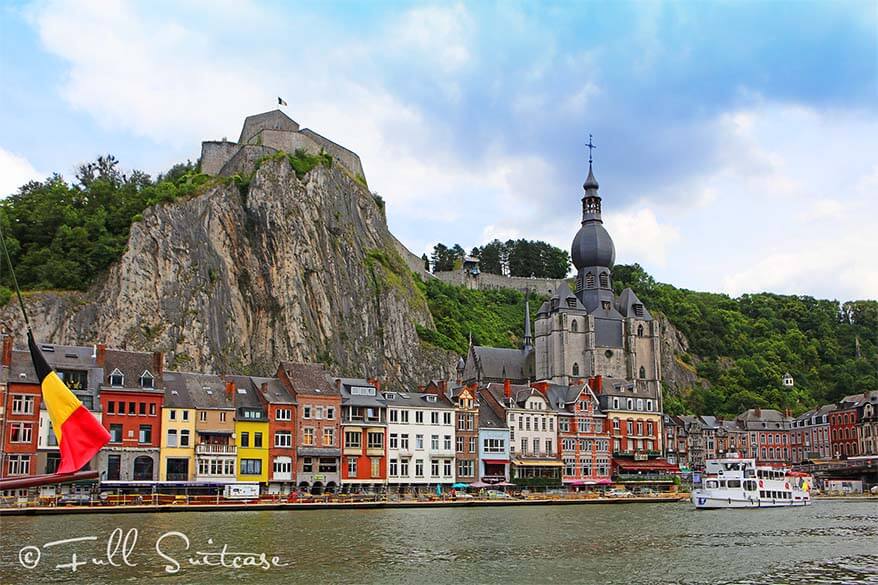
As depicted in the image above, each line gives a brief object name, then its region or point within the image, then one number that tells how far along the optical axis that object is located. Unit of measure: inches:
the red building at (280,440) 2674.7
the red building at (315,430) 2714.1
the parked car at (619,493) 2994.6
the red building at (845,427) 4190.5
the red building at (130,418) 2460.6
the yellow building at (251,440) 2645.2
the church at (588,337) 4544.8
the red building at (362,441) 2805.1
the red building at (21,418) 2315.5
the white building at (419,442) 2908.5
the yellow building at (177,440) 2541.8
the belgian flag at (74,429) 729.0
